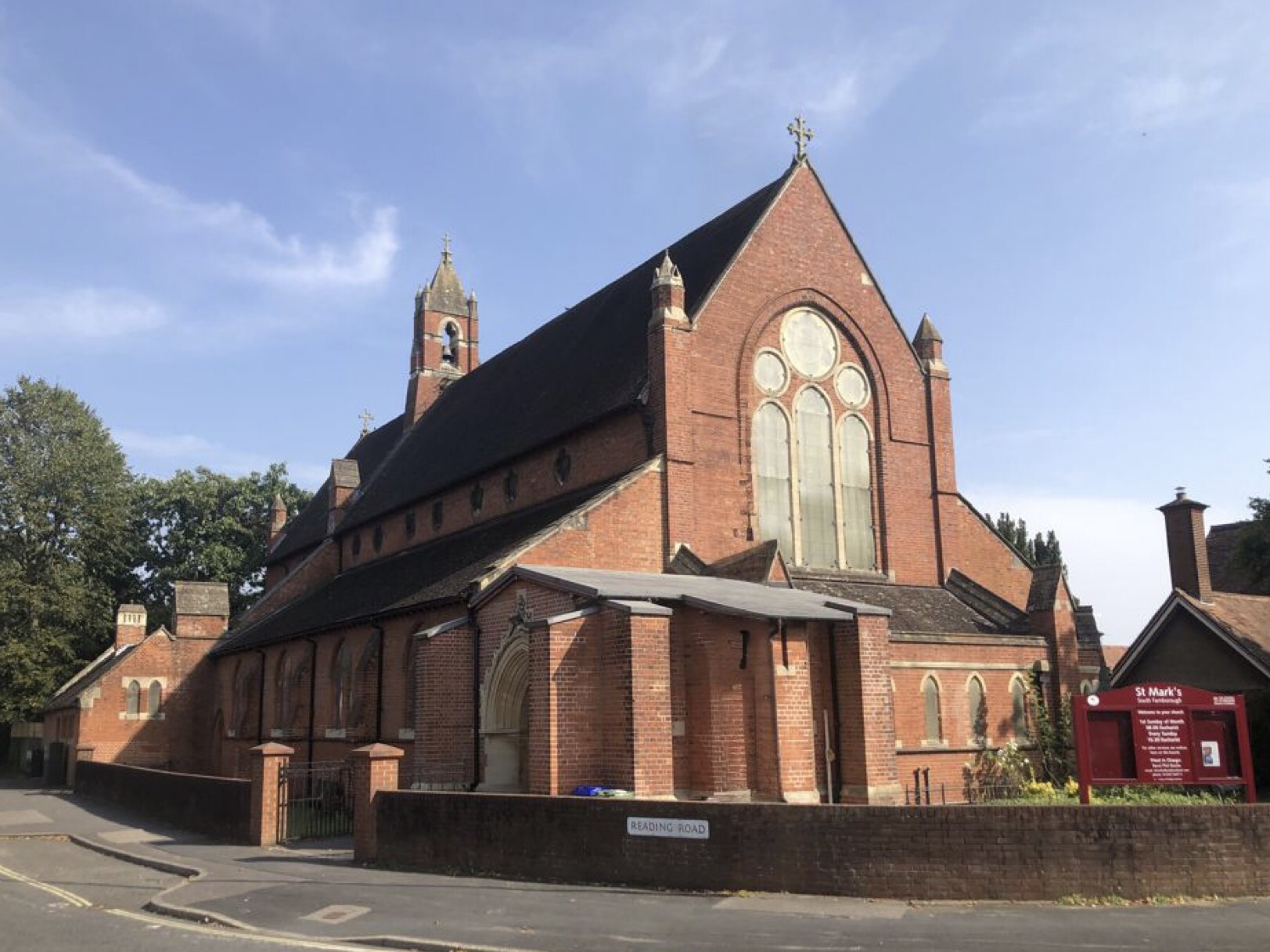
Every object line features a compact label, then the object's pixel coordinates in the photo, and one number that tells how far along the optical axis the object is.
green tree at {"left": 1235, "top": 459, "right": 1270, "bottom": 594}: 25.48
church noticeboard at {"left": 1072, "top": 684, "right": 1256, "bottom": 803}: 13.63
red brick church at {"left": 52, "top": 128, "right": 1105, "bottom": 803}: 17.47
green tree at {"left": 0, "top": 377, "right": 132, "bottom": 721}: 48.22
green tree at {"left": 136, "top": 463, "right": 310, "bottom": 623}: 62.09
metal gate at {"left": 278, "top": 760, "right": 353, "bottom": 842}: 20.16
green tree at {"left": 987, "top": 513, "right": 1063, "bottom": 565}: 53.78
